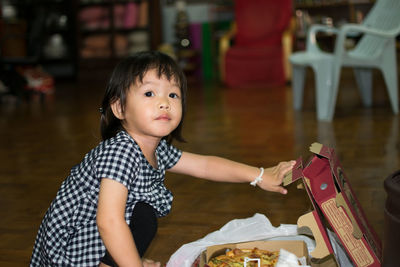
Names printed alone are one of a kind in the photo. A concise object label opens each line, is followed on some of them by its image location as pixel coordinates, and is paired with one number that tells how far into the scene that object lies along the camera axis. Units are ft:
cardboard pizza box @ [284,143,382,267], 3.52
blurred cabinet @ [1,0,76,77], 23.13
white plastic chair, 12.01
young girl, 3.80
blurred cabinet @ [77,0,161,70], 24.16
